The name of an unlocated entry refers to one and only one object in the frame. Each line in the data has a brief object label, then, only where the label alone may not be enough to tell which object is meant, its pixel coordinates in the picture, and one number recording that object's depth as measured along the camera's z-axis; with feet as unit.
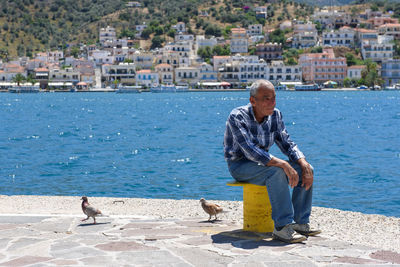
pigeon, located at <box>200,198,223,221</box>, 23.34
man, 19.15
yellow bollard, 20.27
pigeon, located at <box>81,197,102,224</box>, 22.65
